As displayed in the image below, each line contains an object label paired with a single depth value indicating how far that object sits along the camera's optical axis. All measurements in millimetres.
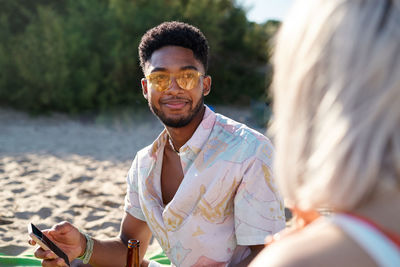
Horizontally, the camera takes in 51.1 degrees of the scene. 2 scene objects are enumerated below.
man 2035
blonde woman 651
